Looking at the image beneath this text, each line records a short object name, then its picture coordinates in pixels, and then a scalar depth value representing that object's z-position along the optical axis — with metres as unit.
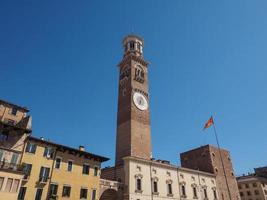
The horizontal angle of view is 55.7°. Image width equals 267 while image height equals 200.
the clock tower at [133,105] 45.22
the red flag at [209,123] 42.10
